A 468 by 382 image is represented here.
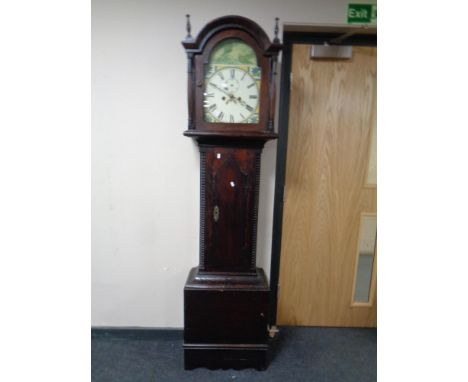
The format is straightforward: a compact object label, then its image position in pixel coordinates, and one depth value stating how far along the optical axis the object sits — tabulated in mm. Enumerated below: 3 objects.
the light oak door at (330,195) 1687
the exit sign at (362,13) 1511
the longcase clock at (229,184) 1320
